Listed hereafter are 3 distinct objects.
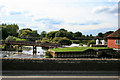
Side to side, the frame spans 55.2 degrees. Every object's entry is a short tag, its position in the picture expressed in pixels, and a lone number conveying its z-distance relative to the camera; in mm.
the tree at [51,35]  57662
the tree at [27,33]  62050
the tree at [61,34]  49444
